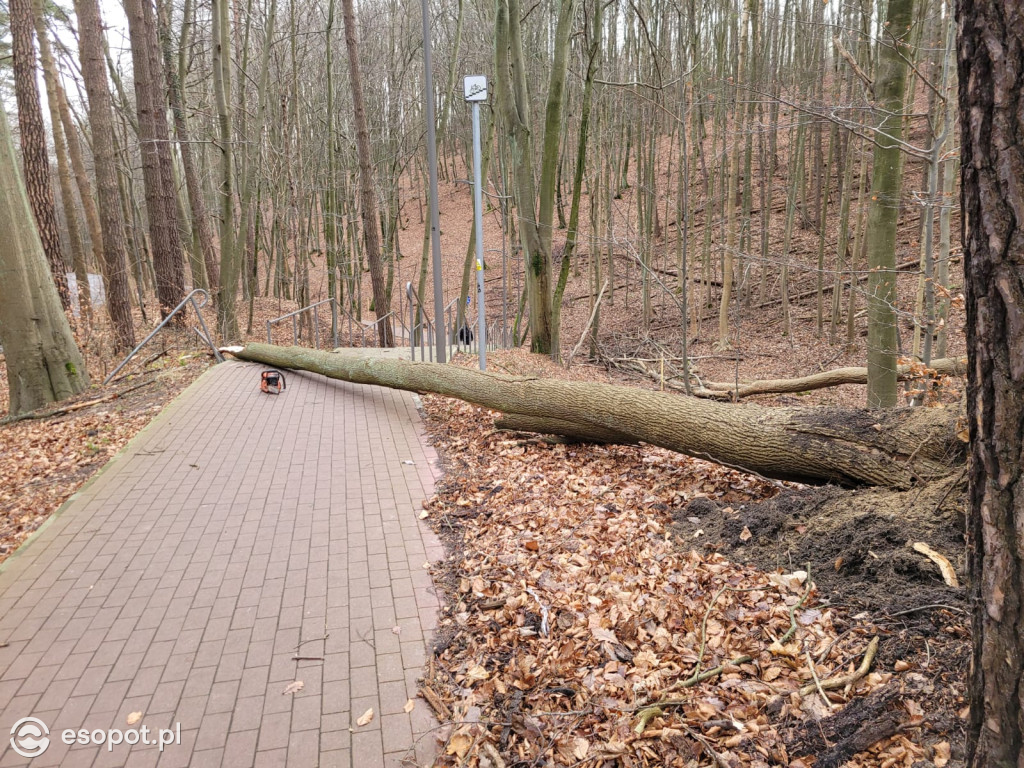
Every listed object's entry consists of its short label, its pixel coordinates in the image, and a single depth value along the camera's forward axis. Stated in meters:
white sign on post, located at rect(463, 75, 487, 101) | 10.54
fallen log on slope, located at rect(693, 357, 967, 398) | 9.43
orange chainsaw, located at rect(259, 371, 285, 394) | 9.95
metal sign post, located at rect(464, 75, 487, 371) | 10.59
